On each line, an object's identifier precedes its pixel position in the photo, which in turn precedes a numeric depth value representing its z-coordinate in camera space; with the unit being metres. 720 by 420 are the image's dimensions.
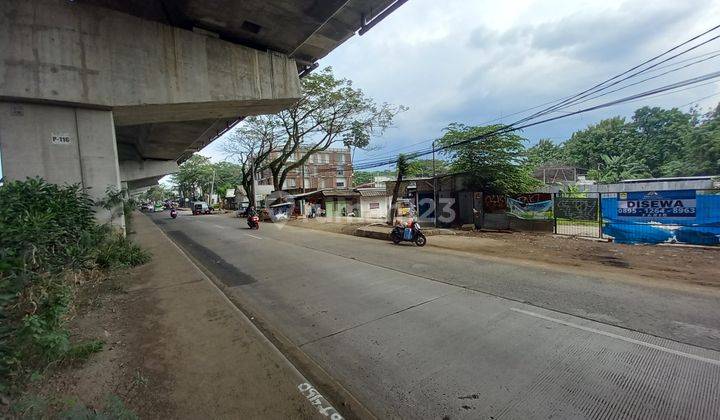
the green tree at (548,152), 50.18
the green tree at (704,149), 28.70
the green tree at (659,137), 37.28
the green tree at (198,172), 61.16
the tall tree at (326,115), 23.27
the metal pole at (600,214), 11.99
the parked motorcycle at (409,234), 12.37
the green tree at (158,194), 109.88
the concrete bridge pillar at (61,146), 6.39
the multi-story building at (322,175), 62.44
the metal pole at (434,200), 20.33
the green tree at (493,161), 16.47
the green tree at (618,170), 33.72
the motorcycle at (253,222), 20.44
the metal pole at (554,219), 13.75
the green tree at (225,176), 66.44
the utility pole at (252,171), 32.72
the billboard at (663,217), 9.68
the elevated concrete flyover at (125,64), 6.31
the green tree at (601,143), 41.91
